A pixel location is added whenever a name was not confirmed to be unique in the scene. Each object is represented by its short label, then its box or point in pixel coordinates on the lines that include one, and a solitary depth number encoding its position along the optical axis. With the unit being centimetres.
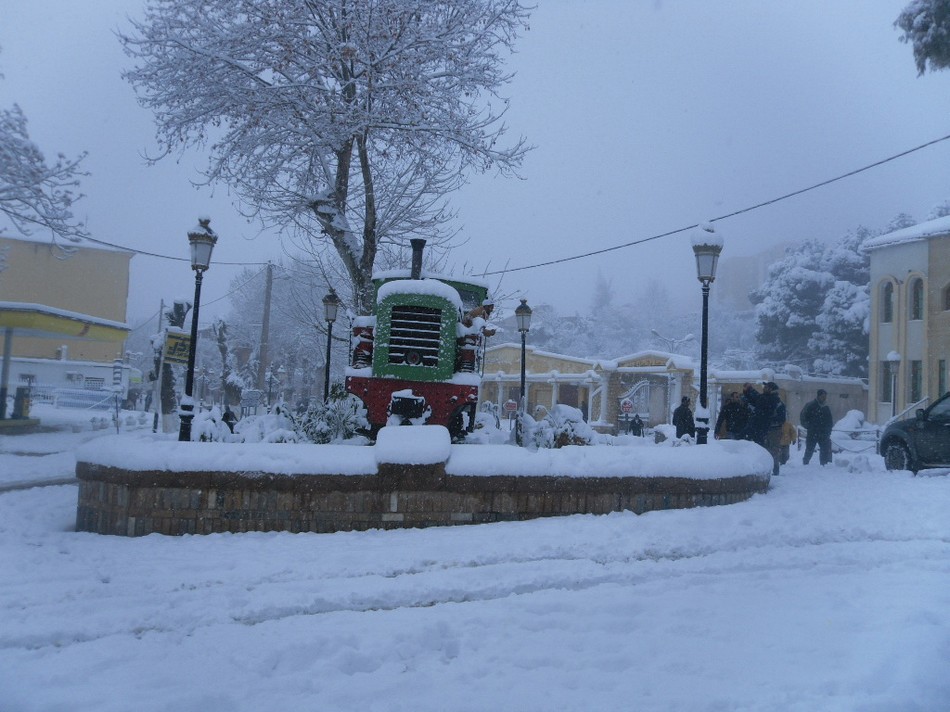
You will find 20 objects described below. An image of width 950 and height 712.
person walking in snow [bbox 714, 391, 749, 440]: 1193
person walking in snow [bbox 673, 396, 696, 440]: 1491
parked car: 1133
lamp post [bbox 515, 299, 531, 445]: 1652
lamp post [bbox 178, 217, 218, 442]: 897
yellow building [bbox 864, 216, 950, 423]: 2331
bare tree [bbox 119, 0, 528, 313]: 1314
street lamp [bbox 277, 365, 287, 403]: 4722
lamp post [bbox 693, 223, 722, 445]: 984
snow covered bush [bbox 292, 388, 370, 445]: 857
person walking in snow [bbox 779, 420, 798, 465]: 1282
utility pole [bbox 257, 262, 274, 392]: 3345
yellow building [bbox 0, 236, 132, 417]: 2298
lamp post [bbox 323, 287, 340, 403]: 1556
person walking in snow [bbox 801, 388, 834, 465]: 1302
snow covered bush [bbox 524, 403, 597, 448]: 926
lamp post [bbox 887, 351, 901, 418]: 2372
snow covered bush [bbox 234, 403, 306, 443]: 829
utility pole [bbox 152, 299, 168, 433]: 1692
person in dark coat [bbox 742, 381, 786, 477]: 1198
